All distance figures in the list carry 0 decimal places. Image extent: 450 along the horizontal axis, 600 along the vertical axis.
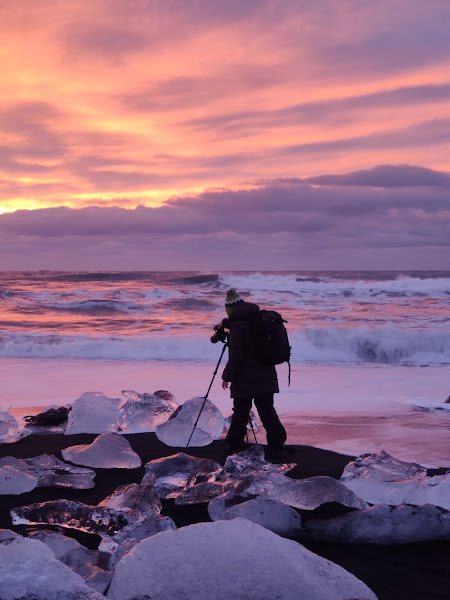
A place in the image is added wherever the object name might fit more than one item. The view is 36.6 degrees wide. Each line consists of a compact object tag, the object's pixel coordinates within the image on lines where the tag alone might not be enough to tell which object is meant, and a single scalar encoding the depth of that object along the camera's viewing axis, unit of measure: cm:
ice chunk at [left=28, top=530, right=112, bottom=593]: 343
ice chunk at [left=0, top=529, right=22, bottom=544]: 340
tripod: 682
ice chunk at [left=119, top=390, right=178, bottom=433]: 795
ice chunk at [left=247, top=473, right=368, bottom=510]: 460
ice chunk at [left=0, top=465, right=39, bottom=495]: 516
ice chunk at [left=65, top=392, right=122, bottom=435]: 771
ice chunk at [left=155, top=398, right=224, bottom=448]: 712
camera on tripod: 677
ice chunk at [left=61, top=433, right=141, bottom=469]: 611
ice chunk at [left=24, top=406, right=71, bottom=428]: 795
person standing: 655
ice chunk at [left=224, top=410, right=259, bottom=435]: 805
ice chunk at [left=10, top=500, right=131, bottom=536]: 433
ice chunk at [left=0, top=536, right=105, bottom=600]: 310
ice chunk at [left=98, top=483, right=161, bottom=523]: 446
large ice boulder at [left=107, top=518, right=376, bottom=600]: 313
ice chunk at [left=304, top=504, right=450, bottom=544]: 406
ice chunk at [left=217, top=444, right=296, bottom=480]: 568
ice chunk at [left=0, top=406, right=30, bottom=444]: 720
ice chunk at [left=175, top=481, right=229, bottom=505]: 488
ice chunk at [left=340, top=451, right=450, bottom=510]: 479
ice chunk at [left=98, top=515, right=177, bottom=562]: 401
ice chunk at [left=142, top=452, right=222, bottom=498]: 519
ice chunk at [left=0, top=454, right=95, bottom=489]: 538
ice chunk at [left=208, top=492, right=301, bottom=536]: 421
